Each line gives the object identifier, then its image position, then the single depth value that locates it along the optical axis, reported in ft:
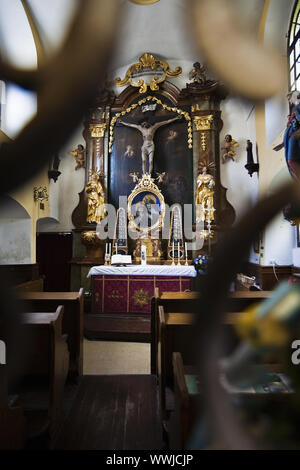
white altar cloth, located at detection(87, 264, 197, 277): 22.79
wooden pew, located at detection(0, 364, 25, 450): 5.65
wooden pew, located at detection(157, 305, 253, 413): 8.16
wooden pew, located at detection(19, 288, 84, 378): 11.68
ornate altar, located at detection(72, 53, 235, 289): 28.02
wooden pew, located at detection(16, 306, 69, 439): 7.61
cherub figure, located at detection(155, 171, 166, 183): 28.89
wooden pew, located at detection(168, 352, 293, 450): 4.41
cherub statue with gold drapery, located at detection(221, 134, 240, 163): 27.84
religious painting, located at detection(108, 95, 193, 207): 28.91
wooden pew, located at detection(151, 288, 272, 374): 11.42
